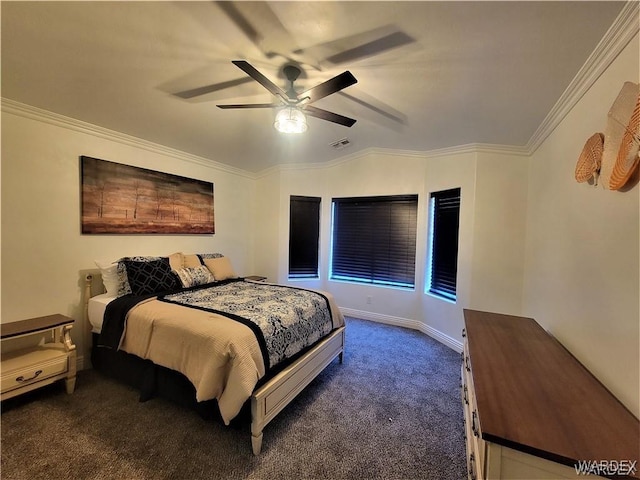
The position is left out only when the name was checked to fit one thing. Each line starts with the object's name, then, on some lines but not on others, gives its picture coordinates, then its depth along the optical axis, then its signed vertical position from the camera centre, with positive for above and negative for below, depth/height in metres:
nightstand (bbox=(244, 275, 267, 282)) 4.25 -0.80
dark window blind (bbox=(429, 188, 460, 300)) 3.39 -0.10
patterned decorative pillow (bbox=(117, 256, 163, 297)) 2.59 -0.54
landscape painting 2.71 +0.33
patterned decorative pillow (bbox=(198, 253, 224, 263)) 3.57 -0.38
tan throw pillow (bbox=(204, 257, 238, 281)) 3.45 -0.52
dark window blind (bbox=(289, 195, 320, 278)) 4.58 -0.08
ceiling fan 1.70 +0.98
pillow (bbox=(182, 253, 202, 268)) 3.32 -0.43
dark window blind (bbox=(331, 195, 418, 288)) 3.97 -0.11
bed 1.64 -0.82
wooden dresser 0.83 -0.69
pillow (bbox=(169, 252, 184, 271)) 3.17 -0.41
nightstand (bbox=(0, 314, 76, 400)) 1.92 -1.08
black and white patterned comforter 1.89 -0.68
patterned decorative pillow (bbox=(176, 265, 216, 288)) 3.00 -0.57
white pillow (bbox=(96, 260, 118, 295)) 2.58 -0.52
